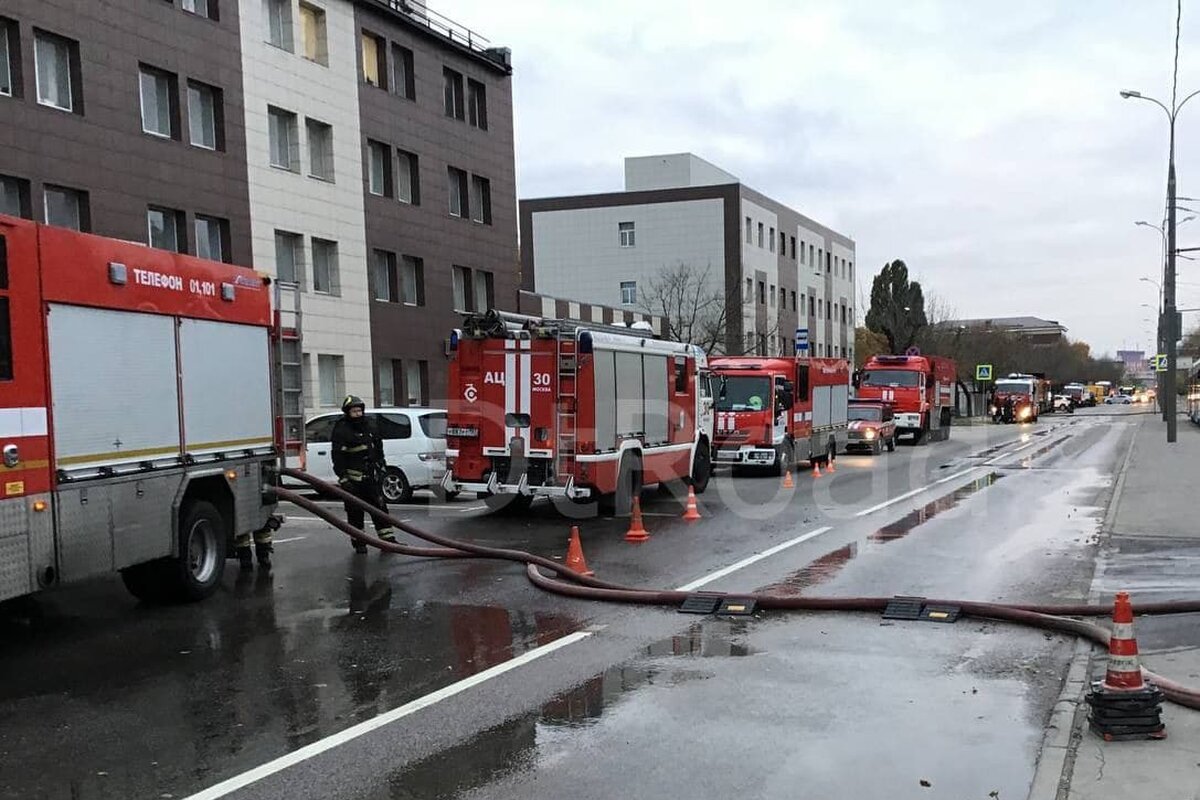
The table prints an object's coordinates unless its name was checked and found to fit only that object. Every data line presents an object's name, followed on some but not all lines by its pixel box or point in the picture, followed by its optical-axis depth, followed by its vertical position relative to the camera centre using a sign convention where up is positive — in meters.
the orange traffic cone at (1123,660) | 5.33 -1.57
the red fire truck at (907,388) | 34.69 -0.97
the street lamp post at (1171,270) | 30.34 +2.47
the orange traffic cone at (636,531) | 13.07 -2.08
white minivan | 17.80 -1.35
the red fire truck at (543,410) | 14.33 -0.59
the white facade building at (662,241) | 60.22 +7.44
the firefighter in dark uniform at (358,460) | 12.45 -1.05
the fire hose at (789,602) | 7.54 -2.00
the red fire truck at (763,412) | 22.47 -1.09
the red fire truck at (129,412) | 7.34 -0.28
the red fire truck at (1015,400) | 57.53 -2.48
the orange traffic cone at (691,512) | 15.12 -2.16
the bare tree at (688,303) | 53.34 +3.38
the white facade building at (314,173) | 27.12 +5.54
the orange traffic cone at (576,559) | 10.43 -1.93
